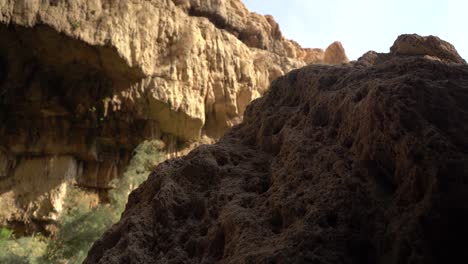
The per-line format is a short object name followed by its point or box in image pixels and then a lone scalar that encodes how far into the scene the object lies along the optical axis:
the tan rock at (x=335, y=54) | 24.10
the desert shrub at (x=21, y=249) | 8.55
